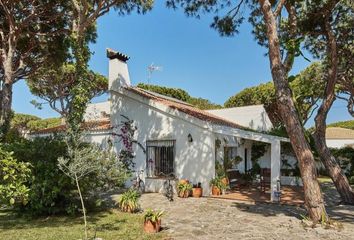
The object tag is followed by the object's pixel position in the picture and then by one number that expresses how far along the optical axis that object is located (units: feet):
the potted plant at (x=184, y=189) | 52.95
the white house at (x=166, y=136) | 54.29
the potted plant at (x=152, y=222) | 32.73
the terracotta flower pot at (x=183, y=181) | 54.03
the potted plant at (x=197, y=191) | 53.72
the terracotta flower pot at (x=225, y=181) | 56.06
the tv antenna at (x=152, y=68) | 104.22
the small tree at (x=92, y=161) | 30.66
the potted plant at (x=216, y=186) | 54.70
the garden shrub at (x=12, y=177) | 16.75
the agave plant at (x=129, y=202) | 42.93
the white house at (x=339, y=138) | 151.23
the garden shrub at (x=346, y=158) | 87.99
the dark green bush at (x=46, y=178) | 39.55
